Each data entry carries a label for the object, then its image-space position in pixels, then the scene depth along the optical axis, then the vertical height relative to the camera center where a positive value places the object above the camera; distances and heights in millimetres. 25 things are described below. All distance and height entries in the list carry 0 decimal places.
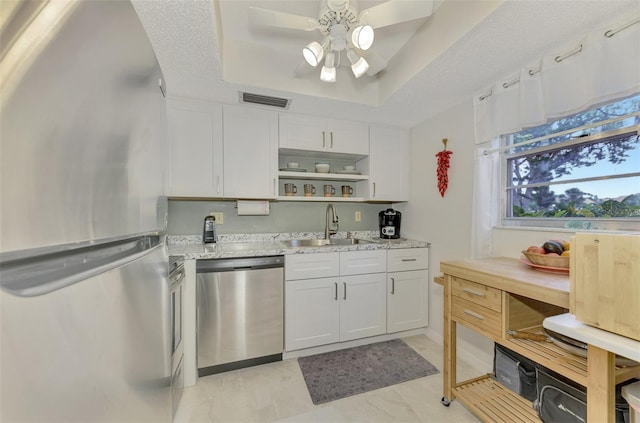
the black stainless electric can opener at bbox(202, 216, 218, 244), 2318 -180
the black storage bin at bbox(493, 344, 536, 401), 1401 -969
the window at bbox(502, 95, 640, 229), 1276 +242
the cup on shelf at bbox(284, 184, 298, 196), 2576 +234
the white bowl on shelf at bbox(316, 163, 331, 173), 2615 +460
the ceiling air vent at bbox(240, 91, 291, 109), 2104 +983
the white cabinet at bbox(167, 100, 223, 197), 2104 +552
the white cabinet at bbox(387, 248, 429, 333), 2404 -771
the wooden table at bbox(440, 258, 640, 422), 982 -576
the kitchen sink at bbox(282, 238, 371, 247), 2658 -336
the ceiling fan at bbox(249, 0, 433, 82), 1301 +1070
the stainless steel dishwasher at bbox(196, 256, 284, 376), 1853 -784
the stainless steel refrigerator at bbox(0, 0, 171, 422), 247 +0
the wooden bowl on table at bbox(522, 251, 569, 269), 1244 -260
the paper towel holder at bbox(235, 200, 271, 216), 2424 +46
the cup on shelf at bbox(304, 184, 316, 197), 2664 +231
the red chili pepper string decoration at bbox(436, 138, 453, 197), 2277 +404
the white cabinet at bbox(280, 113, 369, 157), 2426 +786
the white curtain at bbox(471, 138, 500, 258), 1865 +80
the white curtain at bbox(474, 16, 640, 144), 1177 +731
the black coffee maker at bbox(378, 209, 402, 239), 2828 -150
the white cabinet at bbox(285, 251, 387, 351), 2094 -788
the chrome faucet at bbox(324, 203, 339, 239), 2756 -130
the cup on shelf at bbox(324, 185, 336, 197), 2787 +245
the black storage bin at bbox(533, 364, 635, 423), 1002 -849
